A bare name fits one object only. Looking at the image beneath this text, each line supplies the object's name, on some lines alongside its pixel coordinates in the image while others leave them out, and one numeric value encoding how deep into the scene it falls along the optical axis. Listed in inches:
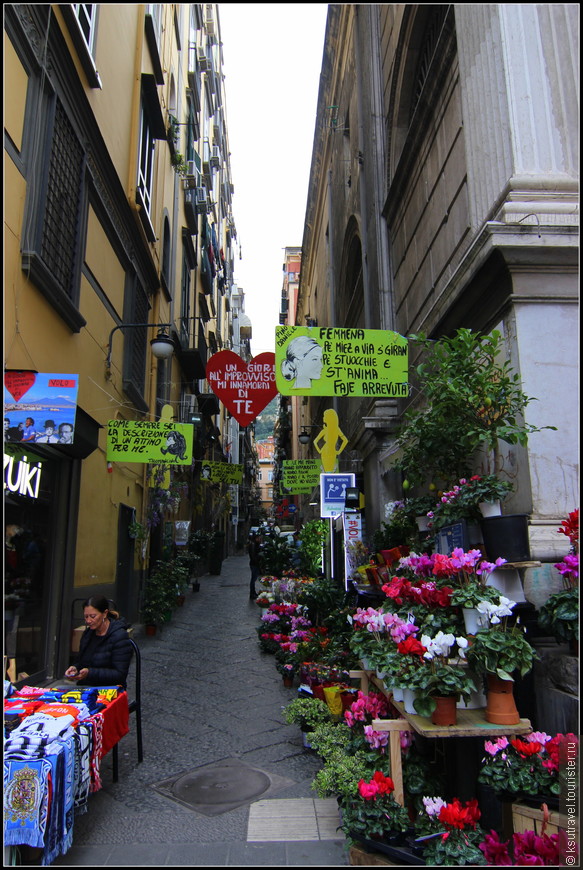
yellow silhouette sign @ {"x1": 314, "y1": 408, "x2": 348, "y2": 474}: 421.1
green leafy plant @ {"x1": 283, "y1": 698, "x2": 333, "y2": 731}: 196.1
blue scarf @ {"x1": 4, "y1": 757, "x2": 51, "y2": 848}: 119.0
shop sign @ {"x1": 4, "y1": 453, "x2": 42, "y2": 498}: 194.2
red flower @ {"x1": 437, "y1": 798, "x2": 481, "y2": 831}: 116.6
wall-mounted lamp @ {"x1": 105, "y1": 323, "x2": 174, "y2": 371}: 399.2
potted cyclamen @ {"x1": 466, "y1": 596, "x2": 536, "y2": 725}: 125.2
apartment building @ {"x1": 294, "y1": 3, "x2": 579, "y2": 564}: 170.7
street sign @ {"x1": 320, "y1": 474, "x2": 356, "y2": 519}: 377.1
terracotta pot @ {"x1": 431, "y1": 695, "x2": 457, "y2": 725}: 127.0
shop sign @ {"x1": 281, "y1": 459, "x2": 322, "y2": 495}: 561.0
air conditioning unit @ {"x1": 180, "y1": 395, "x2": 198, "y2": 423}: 663.8
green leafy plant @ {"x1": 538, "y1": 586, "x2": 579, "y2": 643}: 126.0
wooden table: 125.6
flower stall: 115.6
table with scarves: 120.2
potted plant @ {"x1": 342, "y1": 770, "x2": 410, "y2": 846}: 123.9
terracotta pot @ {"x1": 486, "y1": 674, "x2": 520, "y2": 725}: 128.2
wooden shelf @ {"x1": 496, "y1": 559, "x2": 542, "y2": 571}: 142.9
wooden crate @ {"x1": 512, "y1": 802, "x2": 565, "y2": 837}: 108.3
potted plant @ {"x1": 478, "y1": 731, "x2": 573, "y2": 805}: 114.7
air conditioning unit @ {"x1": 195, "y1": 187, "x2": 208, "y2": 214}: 766.6
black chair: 197.0
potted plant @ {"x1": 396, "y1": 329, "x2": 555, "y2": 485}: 164.6
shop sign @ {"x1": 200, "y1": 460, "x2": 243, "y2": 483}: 648.4
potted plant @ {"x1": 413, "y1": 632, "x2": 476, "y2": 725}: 126.2
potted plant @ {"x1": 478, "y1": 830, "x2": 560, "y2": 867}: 100.9
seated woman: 186.5
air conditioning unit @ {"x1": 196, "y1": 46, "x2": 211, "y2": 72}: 838.3
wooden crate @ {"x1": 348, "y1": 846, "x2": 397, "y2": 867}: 122.6
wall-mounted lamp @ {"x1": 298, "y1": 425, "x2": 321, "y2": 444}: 812.6
